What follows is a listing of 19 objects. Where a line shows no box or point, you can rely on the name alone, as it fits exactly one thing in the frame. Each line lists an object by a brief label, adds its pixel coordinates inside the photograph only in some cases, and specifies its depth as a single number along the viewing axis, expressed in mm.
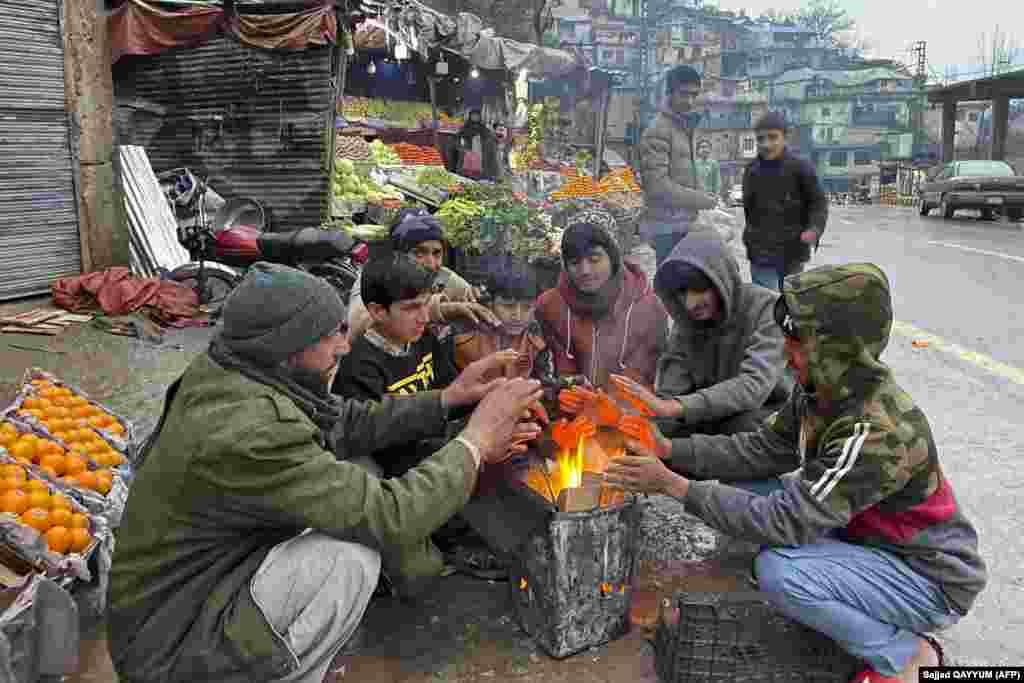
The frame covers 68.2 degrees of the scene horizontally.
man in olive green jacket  2039
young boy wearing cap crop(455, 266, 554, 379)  3494
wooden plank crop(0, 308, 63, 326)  7273
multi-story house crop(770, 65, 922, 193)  49781
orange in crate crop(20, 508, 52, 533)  2859
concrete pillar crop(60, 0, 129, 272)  7965
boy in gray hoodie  3498
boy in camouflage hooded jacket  2250
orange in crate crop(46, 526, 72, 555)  2865
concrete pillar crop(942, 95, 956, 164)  33312
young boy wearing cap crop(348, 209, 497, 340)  3873
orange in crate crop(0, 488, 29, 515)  2895
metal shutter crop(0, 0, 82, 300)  7668
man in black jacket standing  6062
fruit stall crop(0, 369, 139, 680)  2514
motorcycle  8289
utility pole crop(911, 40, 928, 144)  47750
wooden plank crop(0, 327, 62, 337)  7156
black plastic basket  2555
